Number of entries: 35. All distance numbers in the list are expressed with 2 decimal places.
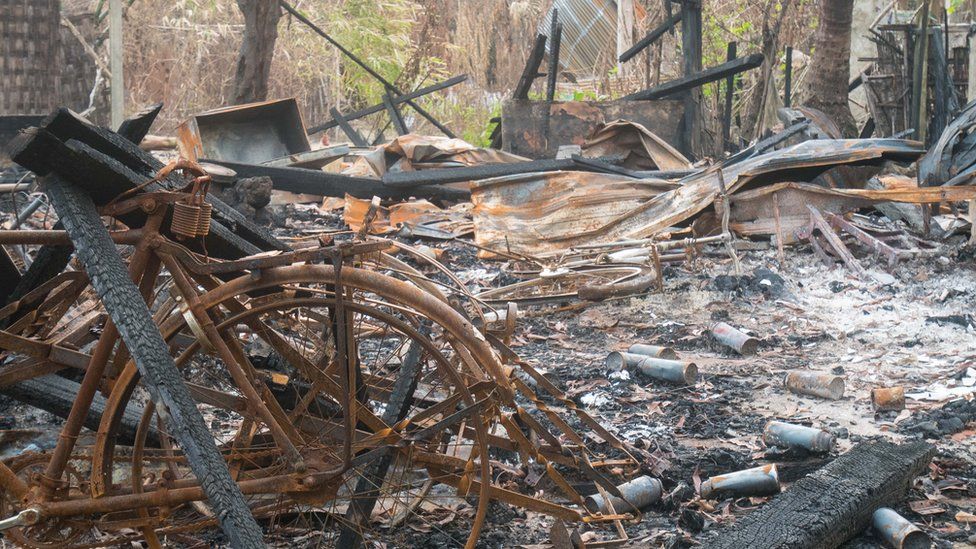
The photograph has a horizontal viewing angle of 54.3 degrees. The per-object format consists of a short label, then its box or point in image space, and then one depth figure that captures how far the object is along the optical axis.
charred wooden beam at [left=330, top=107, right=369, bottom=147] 16.20
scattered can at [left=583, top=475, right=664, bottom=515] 3.81
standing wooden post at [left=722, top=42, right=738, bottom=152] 15.59
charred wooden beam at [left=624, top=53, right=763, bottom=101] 13.15
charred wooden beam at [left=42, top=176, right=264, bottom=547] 2.74
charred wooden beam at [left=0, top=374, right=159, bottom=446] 3.74
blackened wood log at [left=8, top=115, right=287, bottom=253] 2.92
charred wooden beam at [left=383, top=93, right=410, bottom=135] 15.89
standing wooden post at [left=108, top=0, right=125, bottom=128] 12.65
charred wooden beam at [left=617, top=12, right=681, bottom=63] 14.78
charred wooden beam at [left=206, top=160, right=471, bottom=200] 11.85
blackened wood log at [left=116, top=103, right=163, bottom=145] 3.54
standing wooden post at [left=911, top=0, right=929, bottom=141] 14.62
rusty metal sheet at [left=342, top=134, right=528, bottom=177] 13.24
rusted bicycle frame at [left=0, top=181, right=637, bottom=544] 2.96
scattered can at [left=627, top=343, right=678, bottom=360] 5.98
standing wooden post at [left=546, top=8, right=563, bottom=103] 14.07
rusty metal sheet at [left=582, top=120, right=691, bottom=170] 12.88
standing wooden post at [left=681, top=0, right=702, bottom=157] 14.52
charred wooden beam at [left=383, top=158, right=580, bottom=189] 12.05
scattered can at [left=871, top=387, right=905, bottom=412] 5.10
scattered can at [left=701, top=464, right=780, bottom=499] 3.99
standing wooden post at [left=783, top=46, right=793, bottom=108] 16.77
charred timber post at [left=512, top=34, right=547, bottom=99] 13.92
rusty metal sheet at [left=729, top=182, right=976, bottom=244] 8.61
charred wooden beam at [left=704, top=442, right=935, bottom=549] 3.32
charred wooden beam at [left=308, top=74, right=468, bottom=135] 15.15
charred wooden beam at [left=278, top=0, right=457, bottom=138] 14.93
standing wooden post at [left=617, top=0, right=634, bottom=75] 19.92
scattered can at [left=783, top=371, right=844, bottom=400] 5.33
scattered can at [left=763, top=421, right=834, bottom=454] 4.30
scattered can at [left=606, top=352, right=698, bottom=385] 5.59
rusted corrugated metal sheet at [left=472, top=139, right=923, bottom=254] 9.11
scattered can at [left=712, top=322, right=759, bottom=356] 6.30
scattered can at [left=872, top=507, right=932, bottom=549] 3.42
